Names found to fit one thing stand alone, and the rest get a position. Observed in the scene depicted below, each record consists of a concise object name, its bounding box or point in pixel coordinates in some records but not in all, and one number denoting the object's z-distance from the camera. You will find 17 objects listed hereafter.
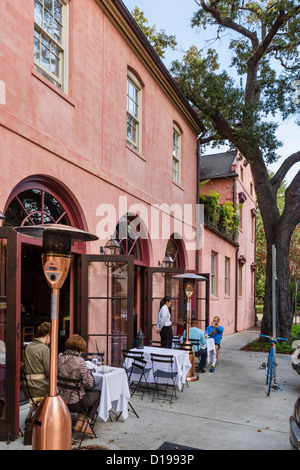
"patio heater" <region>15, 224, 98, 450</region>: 3.87
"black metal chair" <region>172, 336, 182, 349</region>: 9.90
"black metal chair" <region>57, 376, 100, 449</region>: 5.40
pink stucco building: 6.25
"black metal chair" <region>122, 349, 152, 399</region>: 7.64
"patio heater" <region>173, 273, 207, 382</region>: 9.40
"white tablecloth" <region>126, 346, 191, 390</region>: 7.80
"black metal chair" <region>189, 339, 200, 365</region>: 9.89
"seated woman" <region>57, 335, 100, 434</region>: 5.46
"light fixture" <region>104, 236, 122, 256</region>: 8.66
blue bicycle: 8.53
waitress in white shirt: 9.95
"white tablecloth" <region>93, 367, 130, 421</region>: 5.79
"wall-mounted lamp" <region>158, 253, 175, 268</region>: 12.15
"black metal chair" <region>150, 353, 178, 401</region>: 7.52
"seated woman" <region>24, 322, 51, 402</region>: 5.46
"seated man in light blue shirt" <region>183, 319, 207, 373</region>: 10.01
